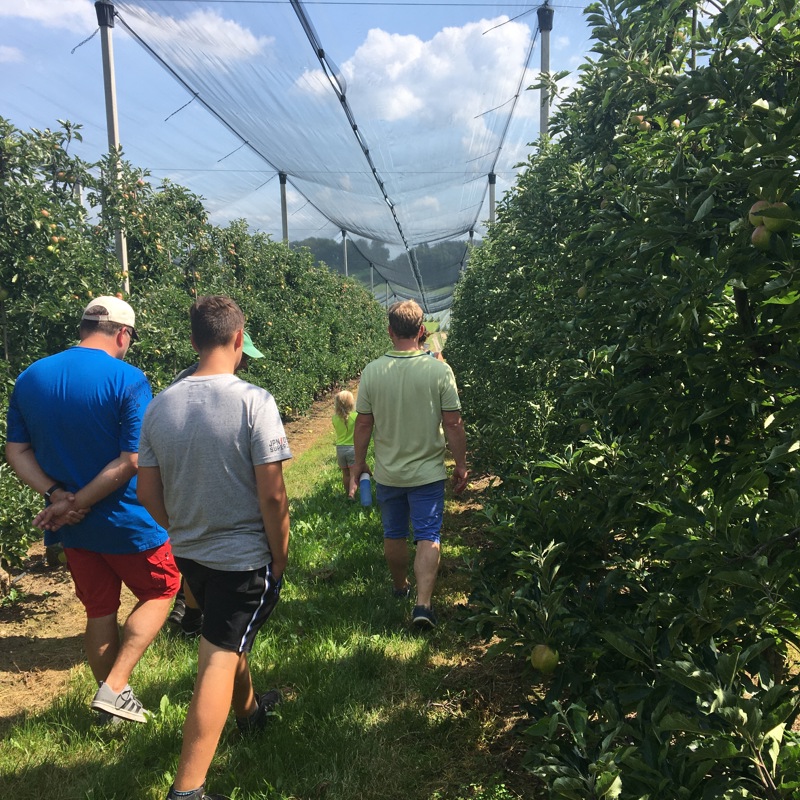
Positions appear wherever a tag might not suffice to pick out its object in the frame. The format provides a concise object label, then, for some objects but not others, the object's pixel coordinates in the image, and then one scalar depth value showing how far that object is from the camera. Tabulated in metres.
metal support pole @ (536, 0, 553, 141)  6.87
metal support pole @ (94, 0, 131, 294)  5.37
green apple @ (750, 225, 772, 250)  1.20
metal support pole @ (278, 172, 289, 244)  12.64
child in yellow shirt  6.21
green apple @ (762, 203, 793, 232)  1.17
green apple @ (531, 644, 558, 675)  1.88
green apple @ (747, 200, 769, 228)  1.21
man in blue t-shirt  2.67
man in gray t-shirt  2.12
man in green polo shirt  3.49
